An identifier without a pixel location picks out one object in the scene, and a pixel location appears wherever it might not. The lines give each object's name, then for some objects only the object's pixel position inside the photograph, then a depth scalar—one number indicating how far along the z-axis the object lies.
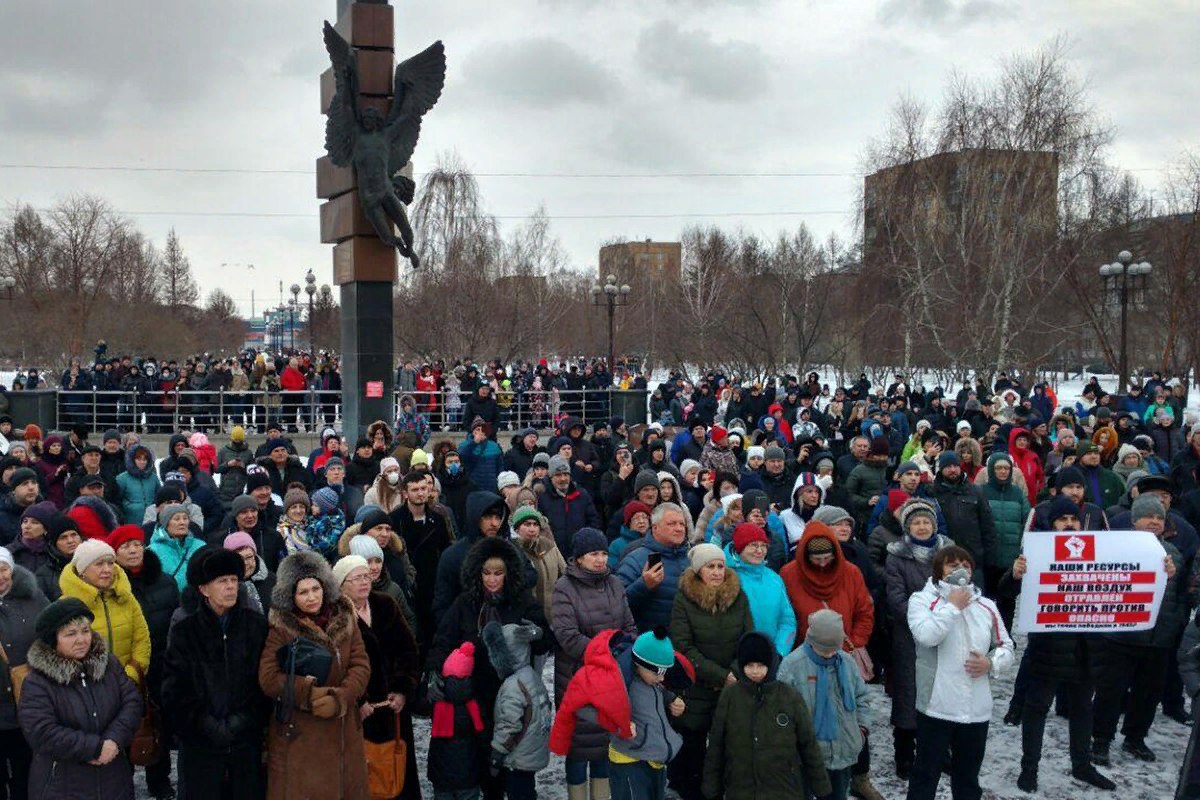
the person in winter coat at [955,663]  5.16
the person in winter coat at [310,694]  4.45
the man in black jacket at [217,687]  4.46
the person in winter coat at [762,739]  4.62
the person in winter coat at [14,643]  5.02
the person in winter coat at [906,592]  5.90
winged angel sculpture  13.97
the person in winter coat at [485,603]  5.17
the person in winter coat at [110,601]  5.16
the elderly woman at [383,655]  4.93
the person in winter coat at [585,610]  5.15
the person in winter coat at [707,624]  5.27
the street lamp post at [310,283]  39.47
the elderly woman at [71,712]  4.32
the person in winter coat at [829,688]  5.02
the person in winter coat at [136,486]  9.58
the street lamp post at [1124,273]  23.20
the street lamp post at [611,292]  29.23
